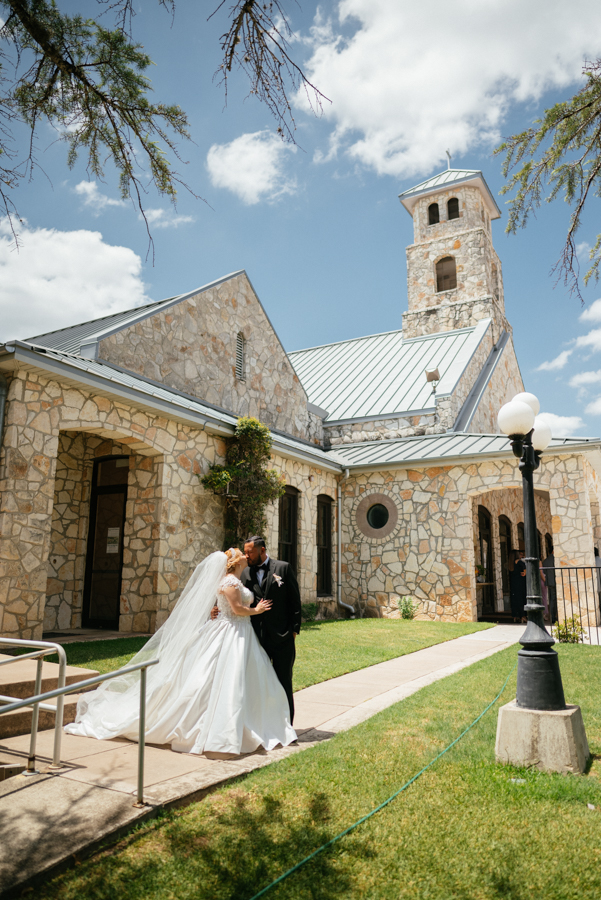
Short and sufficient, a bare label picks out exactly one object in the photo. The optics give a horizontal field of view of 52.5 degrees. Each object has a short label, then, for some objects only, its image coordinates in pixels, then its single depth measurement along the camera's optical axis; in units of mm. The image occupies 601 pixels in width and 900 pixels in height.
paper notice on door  11136
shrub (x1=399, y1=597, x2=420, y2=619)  14648
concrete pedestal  4156
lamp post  4434
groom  5133
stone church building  8367
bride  4574
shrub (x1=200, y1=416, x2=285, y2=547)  11344
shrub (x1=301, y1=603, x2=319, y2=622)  13570
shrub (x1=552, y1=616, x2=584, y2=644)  10391
